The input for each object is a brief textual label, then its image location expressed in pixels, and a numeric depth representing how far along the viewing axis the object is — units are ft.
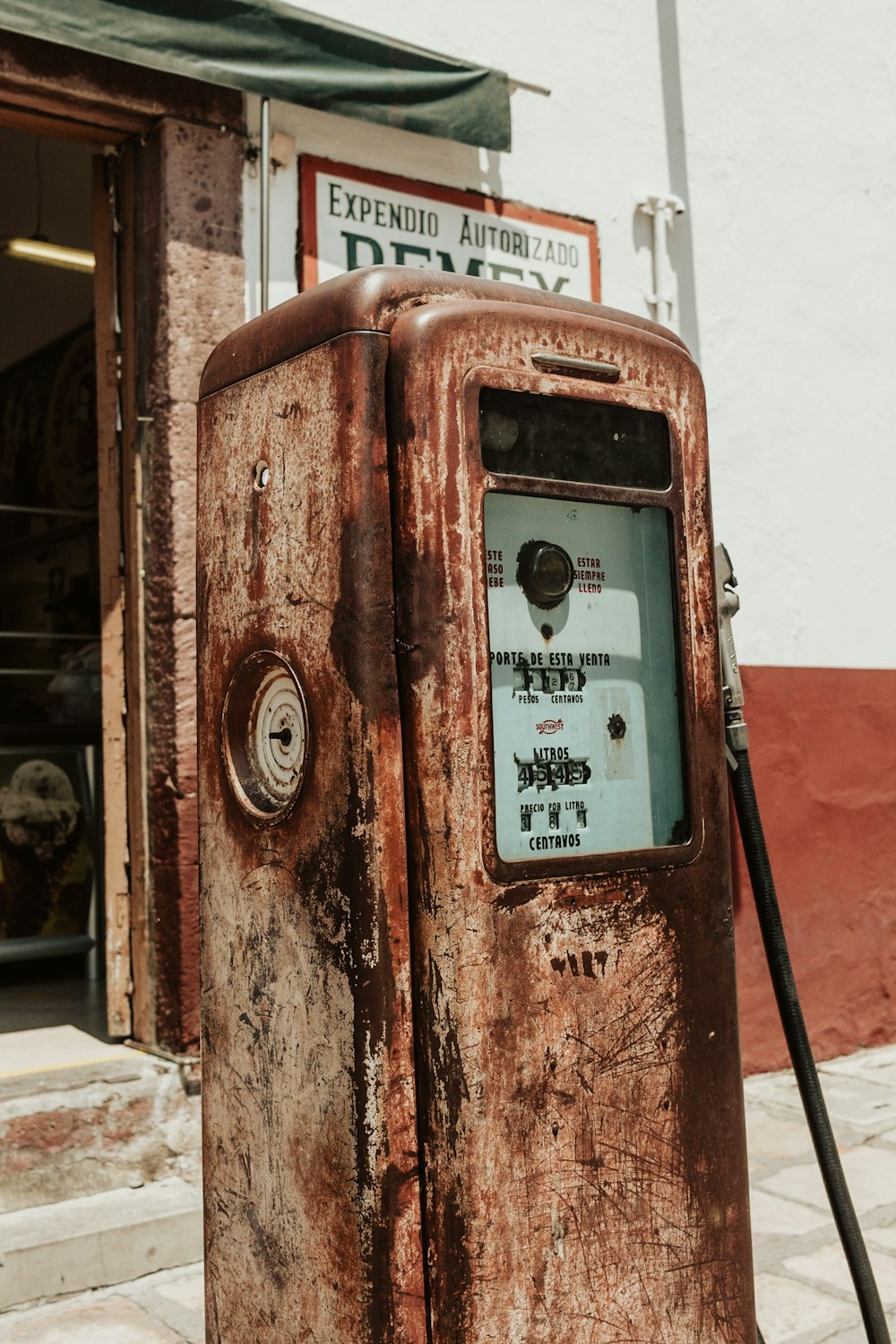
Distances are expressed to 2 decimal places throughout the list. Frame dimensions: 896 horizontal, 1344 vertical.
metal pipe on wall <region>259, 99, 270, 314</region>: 12.18
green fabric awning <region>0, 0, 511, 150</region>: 10.77
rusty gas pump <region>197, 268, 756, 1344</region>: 5.89
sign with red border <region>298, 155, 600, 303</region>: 12.77
